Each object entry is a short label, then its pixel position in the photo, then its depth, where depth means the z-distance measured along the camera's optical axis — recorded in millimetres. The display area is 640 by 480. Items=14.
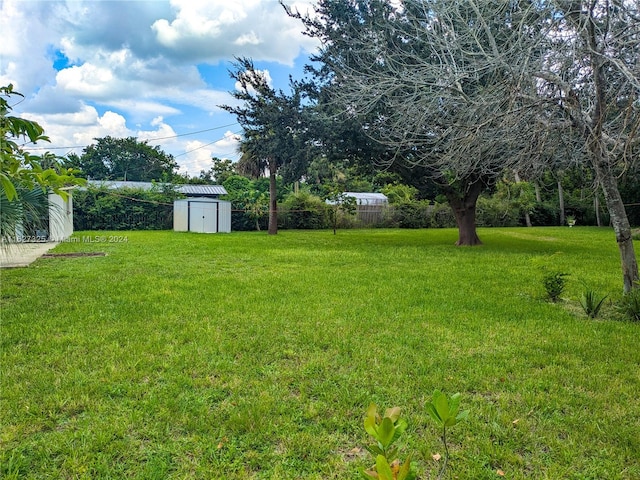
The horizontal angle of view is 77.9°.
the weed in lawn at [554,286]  5238
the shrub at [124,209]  17266
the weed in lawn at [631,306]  4367
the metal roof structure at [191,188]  20047
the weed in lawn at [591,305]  4539
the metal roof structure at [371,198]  23675
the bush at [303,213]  19891
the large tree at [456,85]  4352
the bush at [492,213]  21656
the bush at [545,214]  22453
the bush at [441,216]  21859
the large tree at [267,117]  10719
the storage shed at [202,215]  17984
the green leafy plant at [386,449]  785
